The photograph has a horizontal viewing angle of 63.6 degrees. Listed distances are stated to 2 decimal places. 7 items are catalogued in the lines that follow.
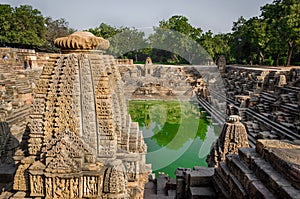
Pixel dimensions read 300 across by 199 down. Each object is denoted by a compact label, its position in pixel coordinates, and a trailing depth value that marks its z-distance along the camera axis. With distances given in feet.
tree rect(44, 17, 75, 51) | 140.77
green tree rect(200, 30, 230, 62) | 149.48
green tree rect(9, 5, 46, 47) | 103.86
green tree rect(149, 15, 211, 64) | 153.28
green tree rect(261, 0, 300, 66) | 83.05
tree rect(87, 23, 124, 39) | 168.34
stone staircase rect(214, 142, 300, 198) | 10.40
